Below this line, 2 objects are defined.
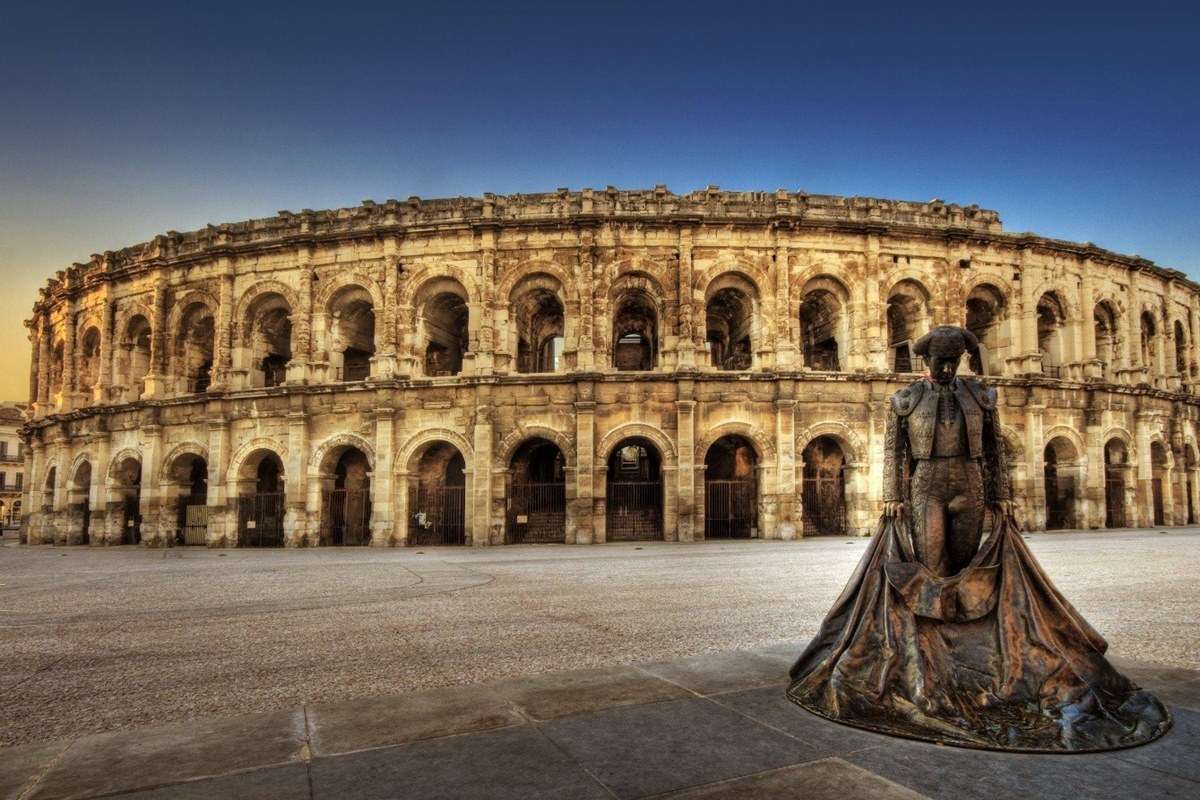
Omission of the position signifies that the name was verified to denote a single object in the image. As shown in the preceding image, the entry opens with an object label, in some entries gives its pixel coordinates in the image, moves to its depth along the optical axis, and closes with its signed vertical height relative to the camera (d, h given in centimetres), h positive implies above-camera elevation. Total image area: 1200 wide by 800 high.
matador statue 320 -98
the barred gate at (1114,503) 2223 -194
